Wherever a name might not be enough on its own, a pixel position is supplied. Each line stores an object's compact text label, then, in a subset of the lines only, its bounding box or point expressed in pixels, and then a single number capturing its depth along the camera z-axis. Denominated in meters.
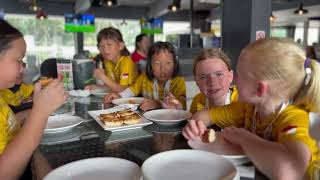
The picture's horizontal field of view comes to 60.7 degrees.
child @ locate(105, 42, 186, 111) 1.87
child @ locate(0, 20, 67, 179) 0.85
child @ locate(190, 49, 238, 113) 1.35
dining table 0.82
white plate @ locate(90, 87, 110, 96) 2.00
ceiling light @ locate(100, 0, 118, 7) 5.09
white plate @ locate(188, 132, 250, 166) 0.75
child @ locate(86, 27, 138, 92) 2.33
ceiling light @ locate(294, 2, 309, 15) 7.75
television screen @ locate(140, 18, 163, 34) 9.56
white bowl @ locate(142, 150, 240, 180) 0.66
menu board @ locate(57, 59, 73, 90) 1.91
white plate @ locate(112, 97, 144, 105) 1.65
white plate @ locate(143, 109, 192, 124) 1.15
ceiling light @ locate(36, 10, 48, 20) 8.28
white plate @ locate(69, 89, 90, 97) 1.93
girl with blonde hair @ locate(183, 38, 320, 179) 0.66
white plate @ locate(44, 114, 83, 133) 1.07
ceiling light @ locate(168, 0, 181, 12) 6.77
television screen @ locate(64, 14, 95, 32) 8.02
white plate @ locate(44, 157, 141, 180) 0.68
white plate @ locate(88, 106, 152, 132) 1.09
